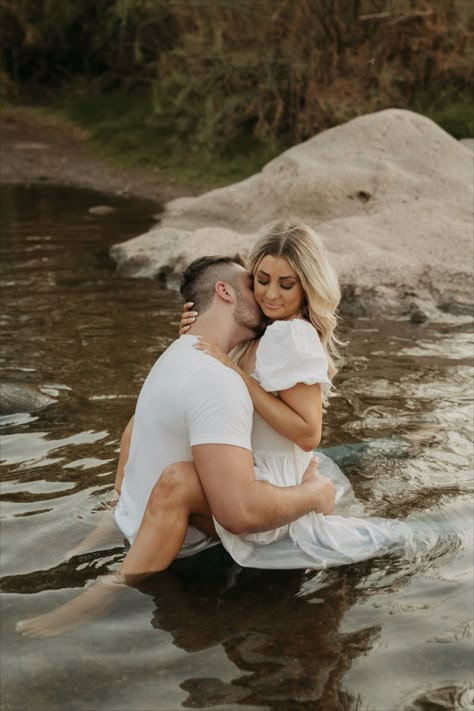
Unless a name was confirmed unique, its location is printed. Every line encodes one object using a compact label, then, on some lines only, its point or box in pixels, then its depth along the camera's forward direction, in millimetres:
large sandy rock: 9492
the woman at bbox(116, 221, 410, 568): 4102
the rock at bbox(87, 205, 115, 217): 15641
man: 3865
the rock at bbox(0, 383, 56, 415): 6582
